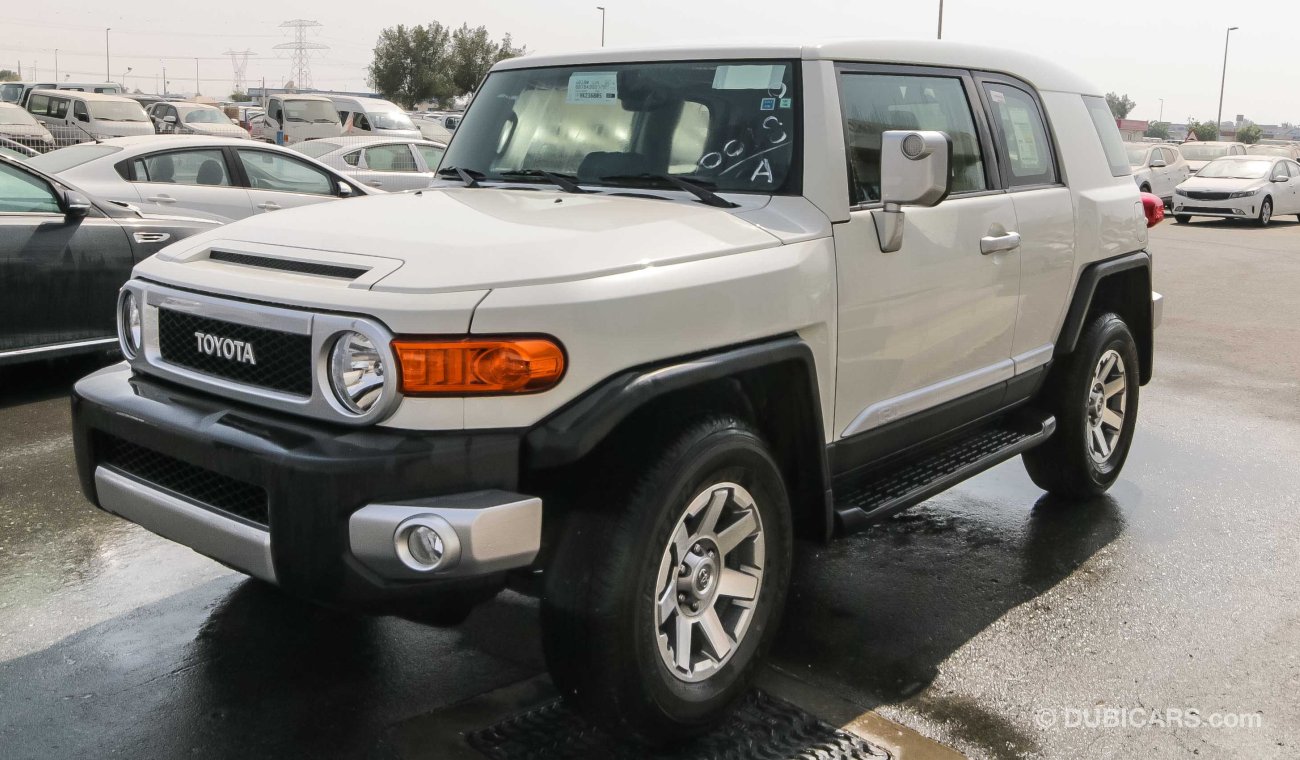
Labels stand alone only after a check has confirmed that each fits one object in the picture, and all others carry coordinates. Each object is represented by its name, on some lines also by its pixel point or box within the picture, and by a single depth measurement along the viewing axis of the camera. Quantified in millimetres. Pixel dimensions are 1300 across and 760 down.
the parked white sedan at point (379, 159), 15836
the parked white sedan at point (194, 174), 10367
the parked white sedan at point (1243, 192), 24141
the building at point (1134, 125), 94312
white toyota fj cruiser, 2885
